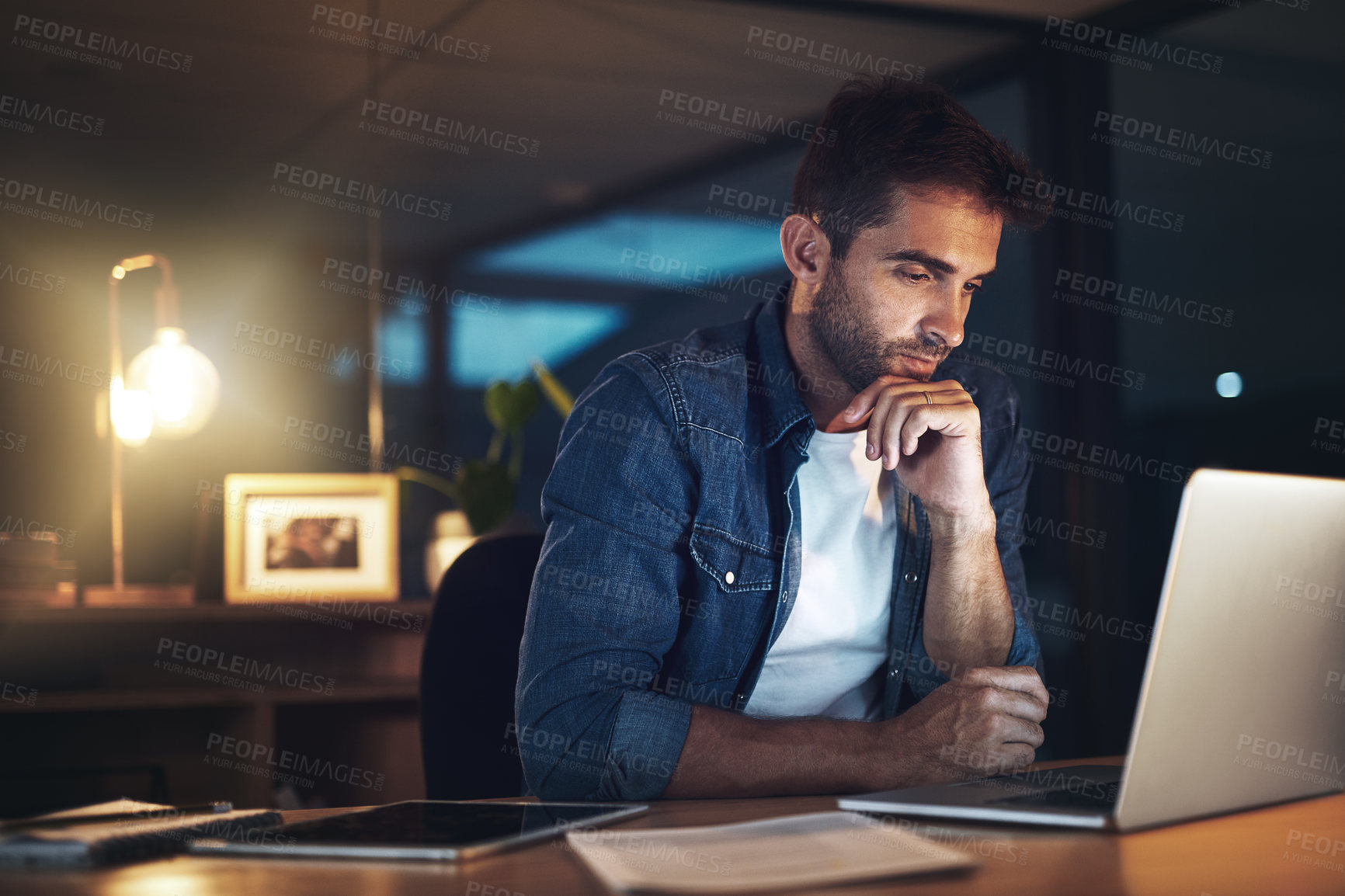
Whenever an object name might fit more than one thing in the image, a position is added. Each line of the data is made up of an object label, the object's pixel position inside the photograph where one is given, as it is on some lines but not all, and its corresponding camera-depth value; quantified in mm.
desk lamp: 2586
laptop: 729
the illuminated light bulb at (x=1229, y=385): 2914
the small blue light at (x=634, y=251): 3615
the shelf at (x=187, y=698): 2252
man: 1064
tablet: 737
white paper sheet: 624
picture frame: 2598
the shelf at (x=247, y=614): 2277
